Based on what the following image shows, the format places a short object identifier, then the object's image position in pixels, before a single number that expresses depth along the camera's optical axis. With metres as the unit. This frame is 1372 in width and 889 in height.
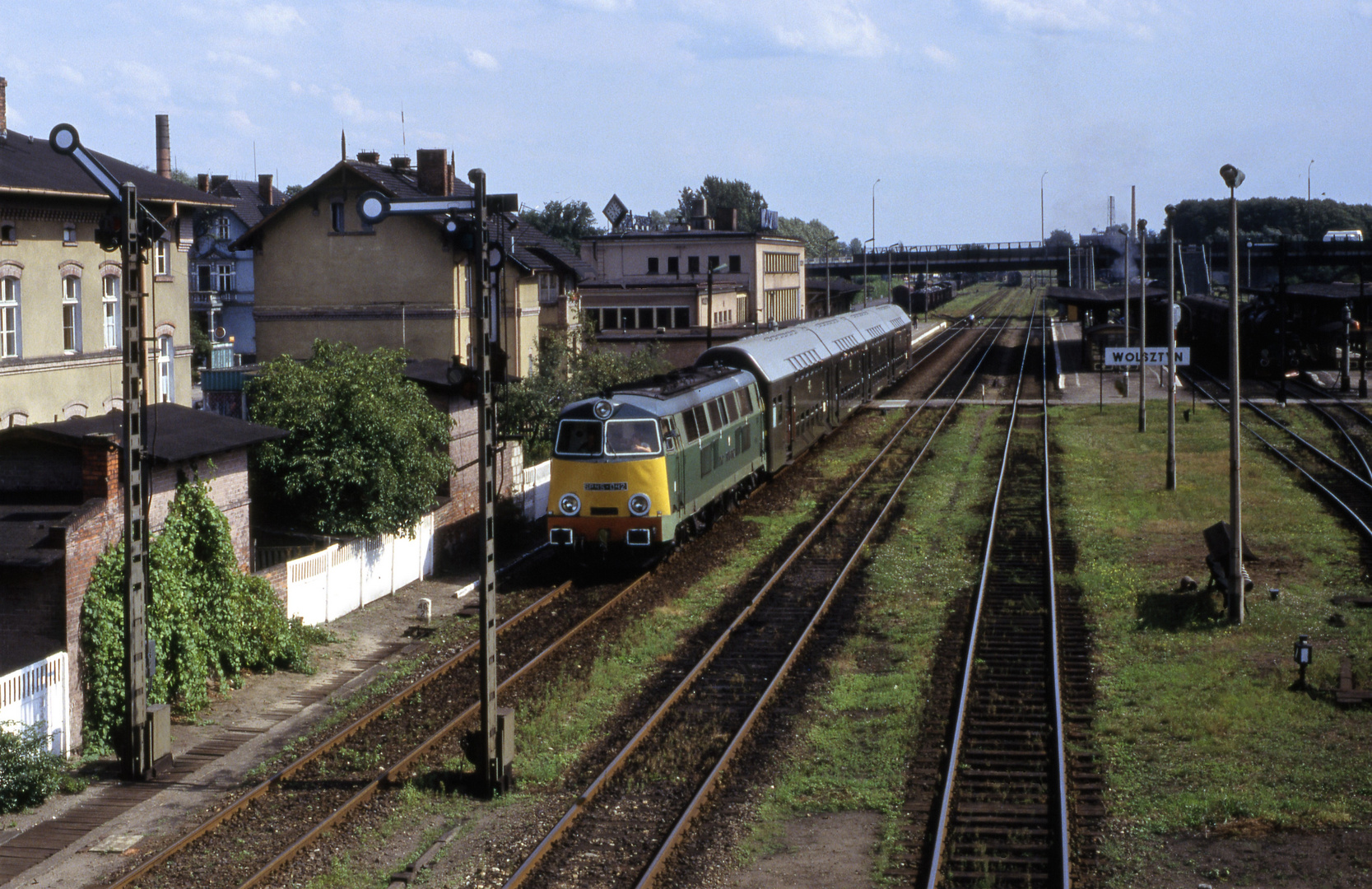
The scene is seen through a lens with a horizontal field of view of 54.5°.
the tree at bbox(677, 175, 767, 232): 174.12
